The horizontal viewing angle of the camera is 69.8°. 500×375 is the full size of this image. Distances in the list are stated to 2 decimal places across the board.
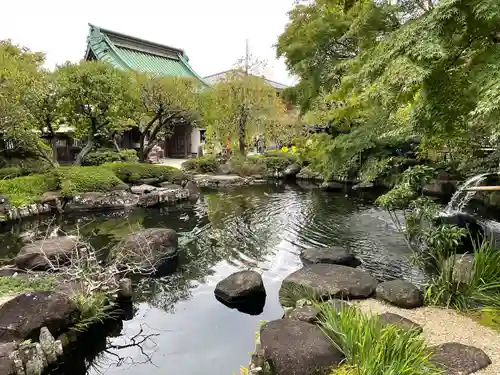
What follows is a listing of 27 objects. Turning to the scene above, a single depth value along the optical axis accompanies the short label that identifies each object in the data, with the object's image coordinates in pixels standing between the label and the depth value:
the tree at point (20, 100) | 12.06
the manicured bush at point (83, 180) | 13.44
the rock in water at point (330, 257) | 7.38
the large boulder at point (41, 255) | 6.80
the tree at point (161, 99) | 17.52
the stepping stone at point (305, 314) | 4.59
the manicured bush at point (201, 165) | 21.86
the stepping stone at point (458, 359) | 3.47
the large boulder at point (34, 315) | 4.29
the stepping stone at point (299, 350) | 3.62
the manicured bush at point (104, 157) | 19.02
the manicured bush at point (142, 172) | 15.79
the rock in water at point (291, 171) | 22.77
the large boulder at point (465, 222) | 7.57
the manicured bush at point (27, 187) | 12.14
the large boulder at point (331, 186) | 18.33
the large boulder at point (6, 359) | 3.77
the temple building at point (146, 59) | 24.83
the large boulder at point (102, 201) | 13.15
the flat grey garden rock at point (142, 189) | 14.84
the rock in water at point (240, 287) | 6.25
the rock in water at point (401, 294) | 5.02
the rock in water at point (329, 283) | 5.41
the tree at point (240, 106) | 20.89
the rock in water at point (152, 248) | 7.50
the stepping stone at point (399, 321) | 4.09
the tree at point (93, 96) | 14.49
